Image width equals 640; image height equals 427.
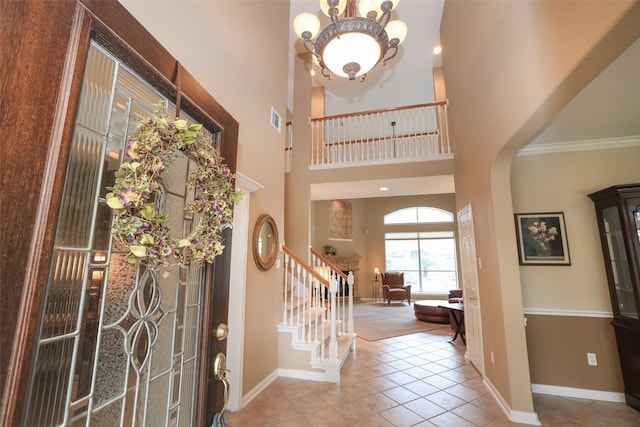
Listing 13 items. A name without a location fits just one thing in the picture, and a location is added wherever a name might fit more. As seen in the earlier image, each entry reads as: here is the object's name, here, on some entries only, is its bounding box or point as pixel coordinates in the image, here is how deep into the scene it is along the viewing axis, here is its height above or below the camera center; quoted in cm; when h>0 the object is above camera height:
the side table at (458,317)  494 -91
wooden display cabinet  264 -1
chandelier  241 +199
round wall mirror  309 +27
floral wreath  86 +24
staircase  335 -94
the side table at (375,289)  1025 -83
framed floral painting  313 +30
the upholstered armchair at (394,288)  908 -71
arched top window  1014 +183
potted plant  940 +52
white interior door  361 -32
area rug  566 -129
